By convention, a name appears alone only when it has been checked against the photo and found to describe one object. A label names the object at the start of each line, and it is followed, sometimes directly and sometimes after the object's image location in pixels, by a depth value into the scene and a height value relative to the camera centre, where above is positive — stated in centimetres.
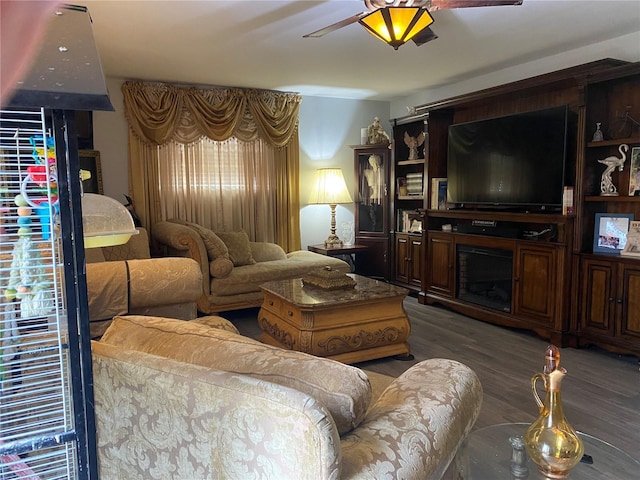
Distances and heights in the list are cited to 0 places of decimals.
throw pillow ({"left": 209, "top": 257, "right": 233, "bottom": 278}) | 420 -64
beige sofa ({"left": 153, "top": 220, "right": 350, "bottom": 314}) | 418 -69
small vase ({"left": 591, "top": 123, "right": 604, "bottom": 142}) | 352 +40
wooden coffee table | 303 -85
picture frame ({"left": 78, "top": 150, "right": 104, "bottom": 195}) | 463 +29
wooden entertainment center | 335 -44
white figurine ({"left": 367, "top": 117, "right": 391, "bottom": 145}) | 567 +70
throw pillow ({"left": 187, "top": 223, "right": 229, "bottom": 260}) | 425 -45
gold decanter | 128 -68
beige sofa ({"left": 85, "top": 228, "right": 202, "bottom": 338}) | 252 -51
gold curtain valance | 475 +87
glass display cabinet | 567 -17
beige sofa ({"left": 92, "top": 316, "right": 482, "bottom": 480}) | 87 -47
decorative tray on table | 333 -62
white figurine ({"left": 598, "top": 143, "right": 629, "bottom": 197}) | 347 +15
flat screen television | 379 +27
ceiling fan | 228 +92
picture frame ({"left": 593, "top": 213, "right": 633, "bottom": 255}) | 343 -31
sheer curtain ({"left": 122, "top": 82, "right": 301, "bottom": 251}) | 481 +41
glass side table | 146 -87
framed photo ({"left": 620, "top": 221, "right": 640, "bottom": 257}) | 330 -36
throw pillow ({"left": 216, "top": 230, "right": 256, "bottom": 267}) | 473 -53
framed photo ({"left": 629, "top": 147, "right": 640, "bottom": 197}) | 338 +12
